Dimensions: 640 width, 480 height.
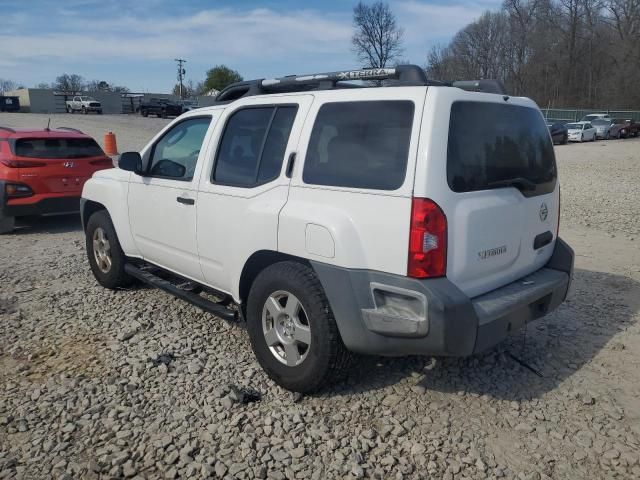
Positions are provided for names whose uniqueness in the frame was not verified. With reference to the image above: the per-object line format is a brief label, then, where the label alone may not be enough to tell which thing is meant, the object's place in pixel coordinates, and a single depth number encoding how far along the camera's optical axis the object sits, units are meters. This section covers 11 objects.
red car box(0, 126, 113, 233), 7.58
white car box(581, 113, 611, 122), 41.49
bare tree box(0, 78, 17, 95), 83.16
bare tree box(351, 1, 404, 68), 68.88
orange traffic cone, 18.78
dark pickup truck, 45.81
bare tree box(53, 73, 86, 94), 80.47
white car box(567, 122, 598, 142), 35.31
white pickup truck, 49.56
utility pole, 78.80
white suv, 2.80
